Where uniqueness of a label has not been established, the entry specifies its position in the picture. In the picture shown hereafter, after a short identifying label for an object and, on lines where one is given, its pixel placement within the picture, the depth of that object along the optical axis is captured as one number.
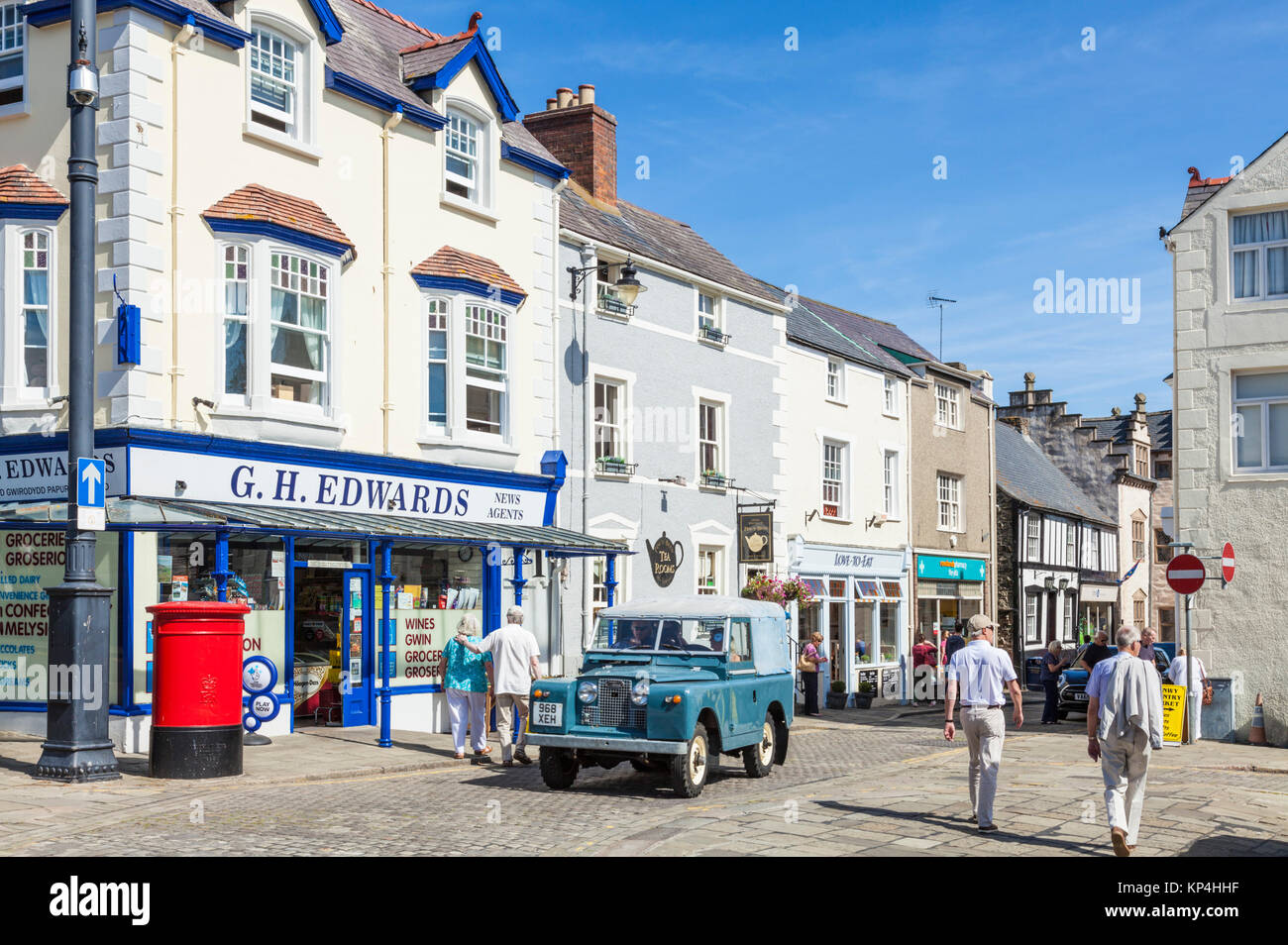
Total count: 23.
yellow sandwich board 20.27
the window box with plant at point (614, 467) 24.12
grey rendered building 23.67
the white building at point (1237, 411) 21.55
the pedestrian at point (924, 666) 33.12
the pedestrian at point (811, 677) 26.77
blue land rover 12.84
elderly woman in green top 15.97
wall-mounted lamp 22.39
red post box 13.05
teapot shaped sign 25.39
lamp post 12.73
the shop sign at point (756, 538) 27.31
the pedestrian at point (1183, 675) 20.73
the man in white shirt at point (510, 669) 15.39
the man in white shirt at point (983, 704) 11.22
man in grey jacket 10.10
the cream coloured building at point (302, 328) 16.02
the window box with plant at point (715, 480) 27.06
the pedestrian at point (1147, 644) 20.45
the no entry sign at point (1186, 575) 19.80
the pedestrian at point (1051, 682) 25.06
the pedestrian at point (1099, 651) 22.58
